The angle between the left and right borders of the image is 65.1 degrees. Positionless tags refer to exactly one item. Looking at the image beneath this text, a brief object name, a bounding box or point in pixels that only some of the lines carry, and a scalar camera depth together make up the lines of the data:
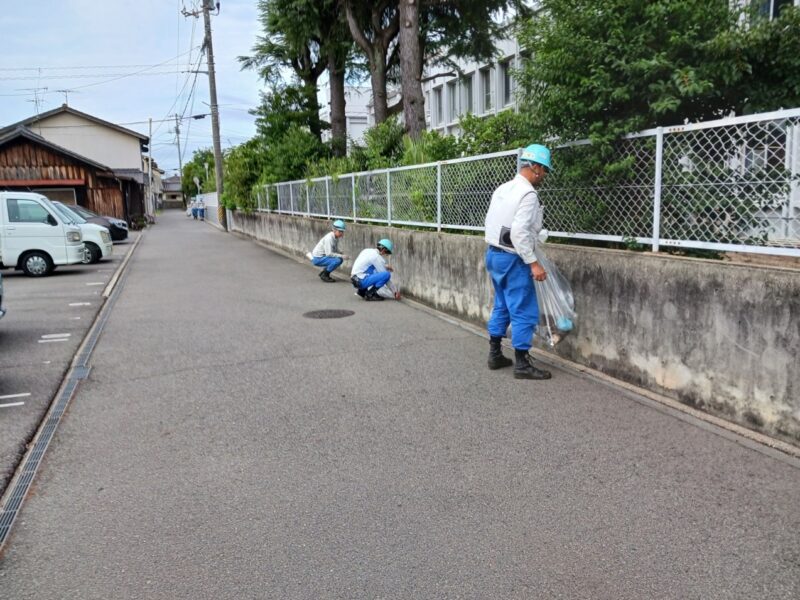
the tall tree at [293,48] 18.64
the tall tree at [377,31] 15.91
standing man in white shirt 4.95
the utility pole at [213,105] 29.39
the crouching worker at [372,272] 9.56
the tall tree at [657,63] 4.62
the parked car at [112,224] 23.47
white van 13.59
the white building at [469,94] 29.30
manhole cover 8.61
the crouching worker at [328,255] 11.98
